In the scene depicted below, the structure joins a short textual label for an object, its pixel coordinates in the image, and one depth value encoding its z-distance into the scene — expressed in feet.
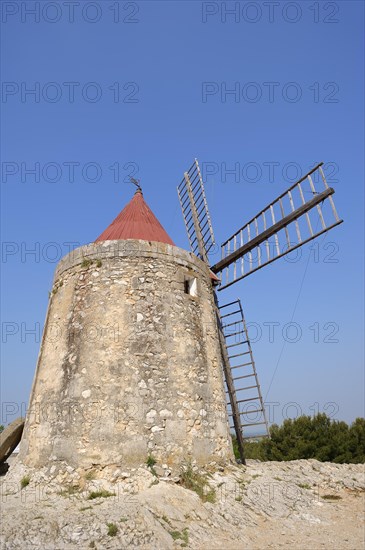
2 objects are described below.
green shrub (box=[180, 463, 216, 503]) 18.33
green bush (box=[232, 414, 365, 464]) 55.31
